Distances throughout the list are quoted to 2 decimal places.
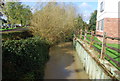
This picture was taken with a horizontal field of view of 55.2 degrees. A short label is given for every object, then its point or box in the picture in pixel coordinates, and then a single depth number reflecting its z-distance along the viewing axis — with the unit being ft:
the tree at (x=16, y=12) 43.11
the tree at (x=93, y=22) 75.59
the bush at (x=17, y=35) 30.77
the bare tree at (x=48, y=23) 33.30
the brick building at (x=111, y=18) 34.86
